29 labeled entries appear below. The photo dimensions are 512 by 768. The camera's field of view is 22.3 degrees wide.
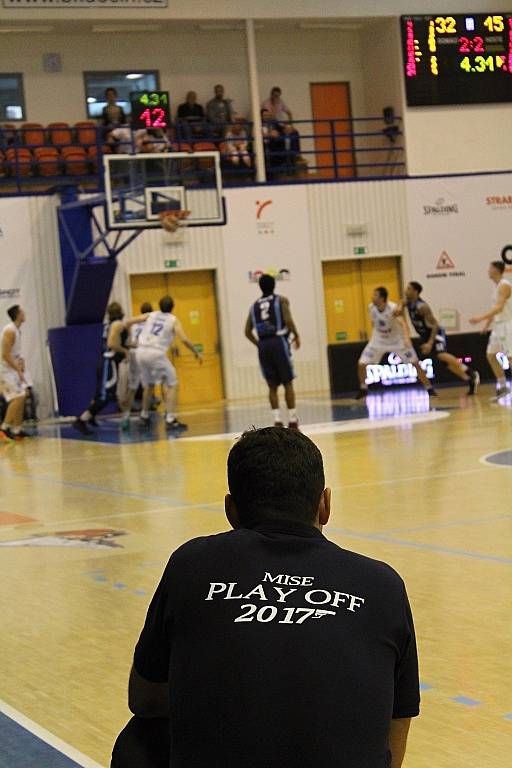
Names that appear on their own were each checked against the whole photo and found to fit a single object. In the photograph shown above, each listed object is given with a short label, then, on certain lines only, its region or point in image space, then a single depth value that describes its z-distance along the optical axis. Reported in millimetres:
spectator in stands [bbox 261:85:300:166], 26406
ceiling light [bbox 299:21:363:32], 26844
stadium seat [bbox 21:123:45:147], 24938
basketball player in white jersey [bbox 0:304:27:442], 18062
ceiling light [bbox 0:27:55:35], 24906
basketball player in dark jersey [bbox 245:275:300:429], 15812
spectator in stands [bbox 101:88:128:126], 25344
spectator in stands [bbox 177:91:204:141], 25625
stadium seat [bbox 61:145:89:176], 24688
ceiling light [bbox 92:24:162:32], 25484
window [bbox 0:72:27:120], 25766
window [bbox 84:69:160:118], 26219
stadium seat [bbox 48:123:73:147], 24938
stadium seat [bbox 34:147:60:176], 24641
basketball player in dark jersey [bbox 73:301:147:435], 17953
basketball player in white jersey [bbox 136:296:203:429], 17703
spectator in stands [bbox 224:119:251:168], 25522
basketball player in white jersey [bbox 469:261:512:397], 18219
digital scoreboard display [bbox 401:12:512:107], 25484
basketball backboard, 20844
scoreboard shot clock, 23391
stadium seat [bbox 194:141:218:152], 25516
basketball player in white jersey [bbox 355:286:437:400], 19766
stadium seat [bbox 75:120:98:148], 25203
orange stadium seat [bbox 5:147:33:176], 24170
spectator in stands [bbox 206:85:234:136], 25969
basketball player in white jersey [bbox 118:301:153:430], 18484
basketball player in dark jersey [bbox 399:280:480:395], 19891
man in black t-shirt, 2307
